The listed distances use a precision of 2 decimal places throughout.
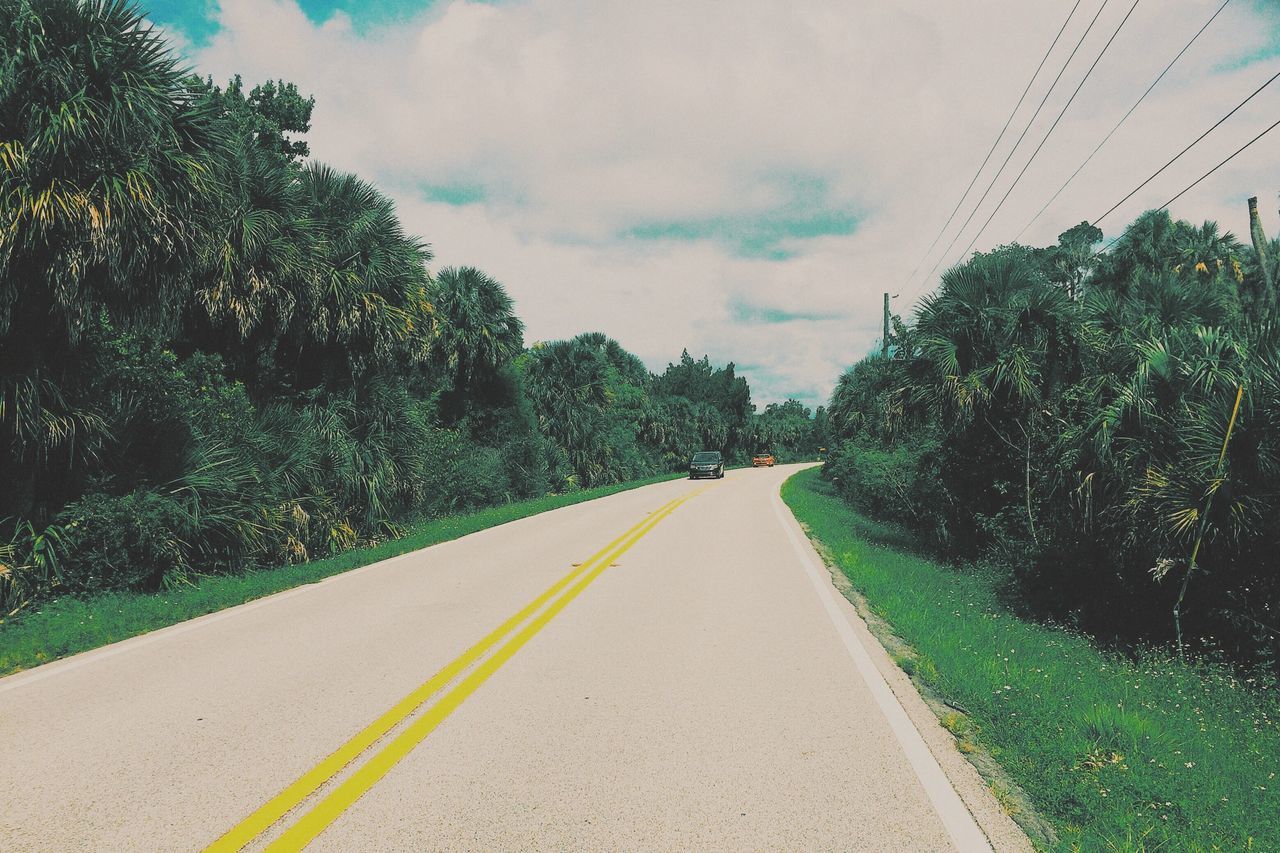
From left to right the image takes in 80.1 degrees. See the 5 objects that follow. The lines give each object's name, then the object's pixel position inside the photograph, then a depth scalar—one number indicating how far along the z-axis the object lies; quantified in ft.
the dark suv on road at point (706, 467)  160.66
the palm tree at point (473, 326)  99.04
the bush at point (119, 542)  30.78
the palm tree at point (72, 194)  28.78
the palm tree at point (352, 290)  52.54
